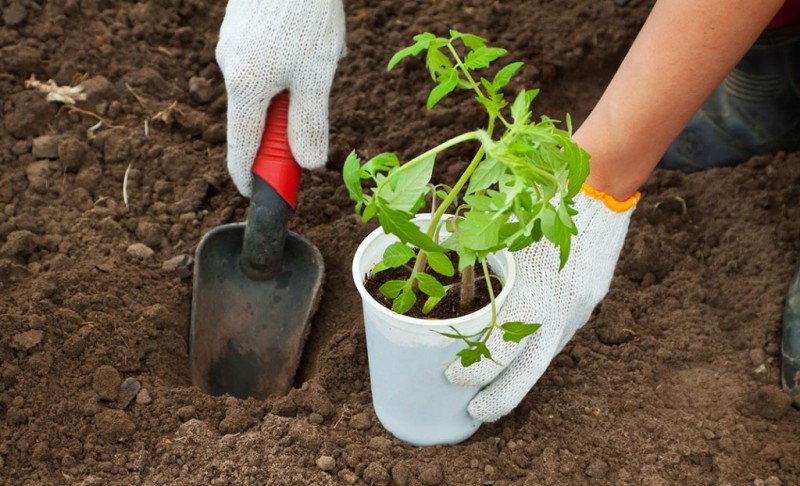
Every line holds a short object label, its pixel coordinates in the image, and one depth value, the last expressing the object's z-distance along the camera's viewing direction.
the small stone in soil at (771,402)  1.00
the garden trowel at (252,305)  1.06
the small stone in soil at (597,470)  0.96
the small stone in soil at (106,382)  1.00
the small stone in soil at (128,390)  1.01
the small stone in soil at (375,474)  0.96
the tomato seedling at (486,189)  0.82
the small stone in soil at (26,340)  1.01
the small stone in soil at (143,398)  1.00
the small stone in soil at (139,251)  1.08
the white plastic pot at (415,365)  0.90
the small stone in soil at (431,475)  0.96
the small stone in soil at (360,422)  0.99
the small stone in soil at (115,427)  0.98
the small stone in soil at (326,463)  0.96
